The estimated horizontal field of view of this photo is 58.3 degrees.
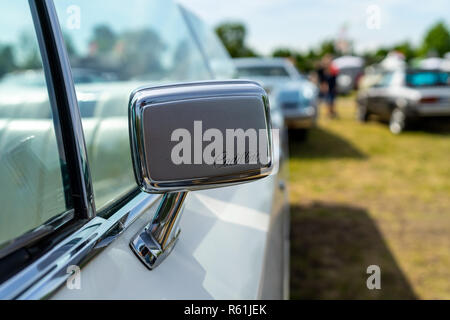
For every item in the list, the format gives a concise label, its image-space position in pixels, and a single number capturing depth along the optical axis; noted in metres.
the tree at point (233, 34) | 37.47
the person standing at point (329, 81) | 11.16
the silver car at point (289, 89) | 6.76
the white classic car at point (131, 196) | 0.70
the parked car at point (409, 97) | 8.18
